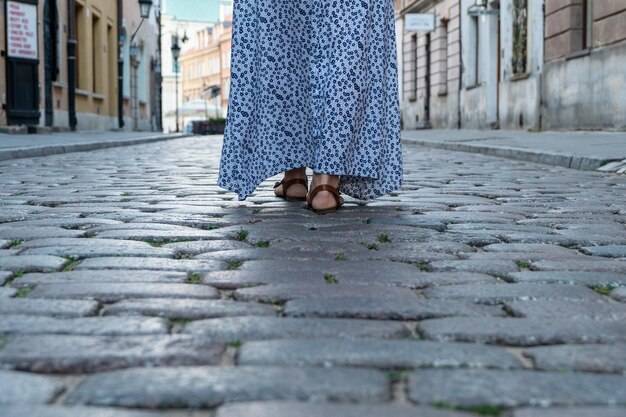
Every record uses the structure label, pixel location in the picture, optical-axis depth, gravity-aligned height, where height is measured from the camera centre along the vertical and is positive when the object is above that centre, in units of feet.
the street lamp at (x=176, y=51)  104.01 +8.59
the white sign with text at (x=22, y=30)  50.85 +5.41
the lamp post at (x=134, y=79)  94.43 +4.98
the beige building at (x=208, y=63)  262.67 +19.67
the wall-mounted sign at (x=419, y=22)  81.66 +9.29
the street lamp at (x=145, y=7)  79.22 +10.37
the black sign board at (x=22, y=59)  51.01 +3.81
